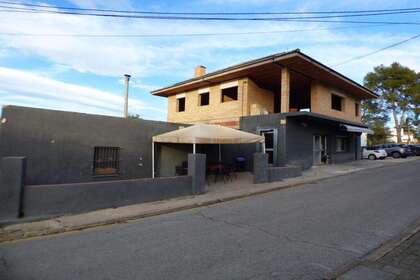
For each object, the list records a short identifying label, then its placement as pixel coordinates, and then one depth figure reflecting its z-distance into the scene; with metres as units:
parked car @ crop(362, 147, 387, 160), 26.06
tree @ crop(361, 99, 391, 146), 42.78
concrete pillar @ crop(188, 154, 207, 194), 8.92
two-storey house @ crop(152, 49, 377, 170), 14.93
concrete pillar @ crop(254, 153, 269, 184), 11.12
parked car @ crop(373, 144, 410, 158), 27.26
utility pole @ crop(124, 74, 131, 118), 15.48
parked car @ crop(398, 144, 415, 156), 27.84
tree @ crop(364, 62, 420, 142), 38.31
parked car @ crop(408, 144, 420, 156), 30.05
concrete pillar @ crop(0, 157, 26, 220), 6.04
